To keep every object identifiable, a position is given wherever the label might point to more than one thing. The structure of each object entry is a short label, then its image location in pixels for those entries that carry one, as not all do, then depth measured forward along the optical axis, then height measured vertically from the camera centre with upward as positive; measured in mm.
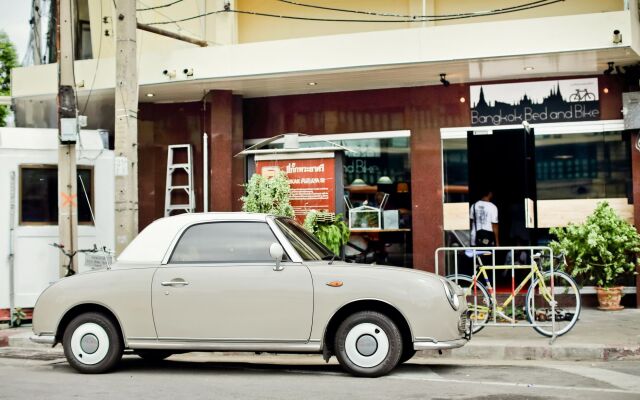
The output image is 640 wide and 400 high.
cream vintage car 8477 -699
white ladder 16891 +988
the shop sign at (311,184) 14078 +758
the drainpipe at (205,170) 16547 +1197
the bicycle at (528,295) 10789 -844
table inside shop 15758 -128
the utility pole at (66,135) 12836 +1471
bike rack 10492 -879
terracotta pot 14055 -1146
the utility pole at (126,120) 11953 +1591
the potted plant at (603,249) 13781 -361
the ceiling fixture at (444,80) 14930 +2569
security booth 13633 +429
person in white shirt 15195 +108
